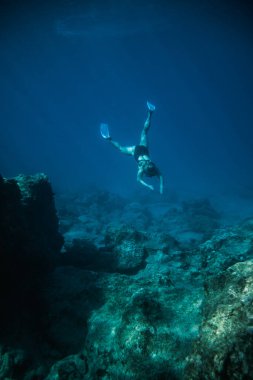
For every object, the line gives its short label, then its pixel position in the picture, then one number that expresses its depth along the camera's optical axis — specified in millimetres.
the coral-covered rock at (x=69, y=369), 4258
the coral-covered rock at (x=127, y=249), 8234
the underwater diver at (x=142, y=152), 11094
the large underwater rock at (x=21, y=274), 4980
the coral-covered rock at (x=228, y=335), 2691
